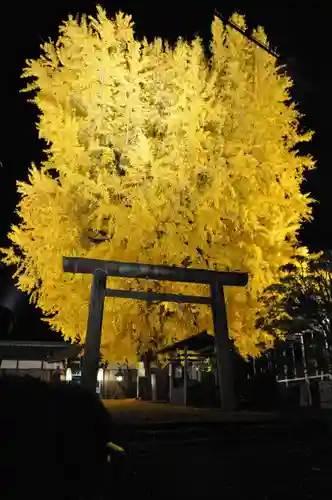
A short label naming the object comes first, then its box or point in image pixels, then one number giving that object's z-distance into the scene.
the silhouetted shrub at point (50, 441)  2.64
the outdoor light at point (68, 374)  19.46
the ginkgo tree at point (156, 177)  12.89
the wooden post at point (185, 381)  11.76
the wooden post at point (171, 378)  12.94
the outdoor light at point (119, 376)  20.08
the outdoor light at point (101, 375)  19.82
